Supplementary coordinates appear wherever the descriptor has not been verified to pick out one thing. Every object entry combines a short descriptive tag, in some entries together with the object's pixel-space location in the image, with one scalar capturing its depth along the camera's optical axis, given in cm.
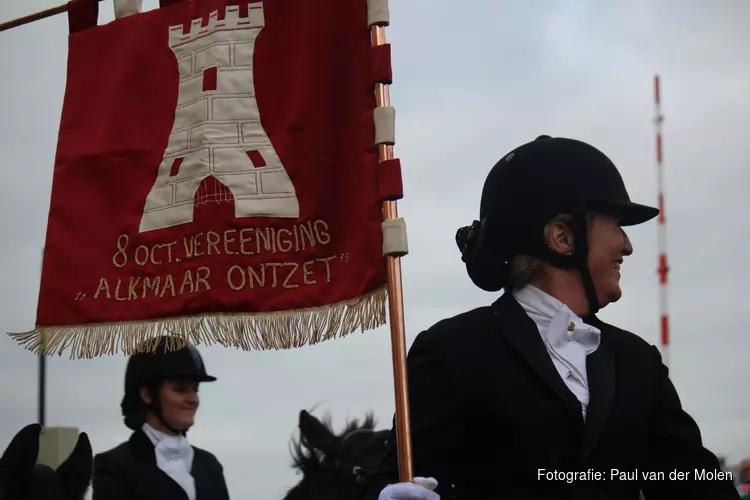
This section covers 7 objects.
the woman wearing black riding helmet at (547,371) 376
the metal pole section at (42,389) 1360
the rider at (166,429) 728
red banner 435
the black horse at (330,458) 629
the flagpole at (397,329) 362
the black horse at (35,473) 436
